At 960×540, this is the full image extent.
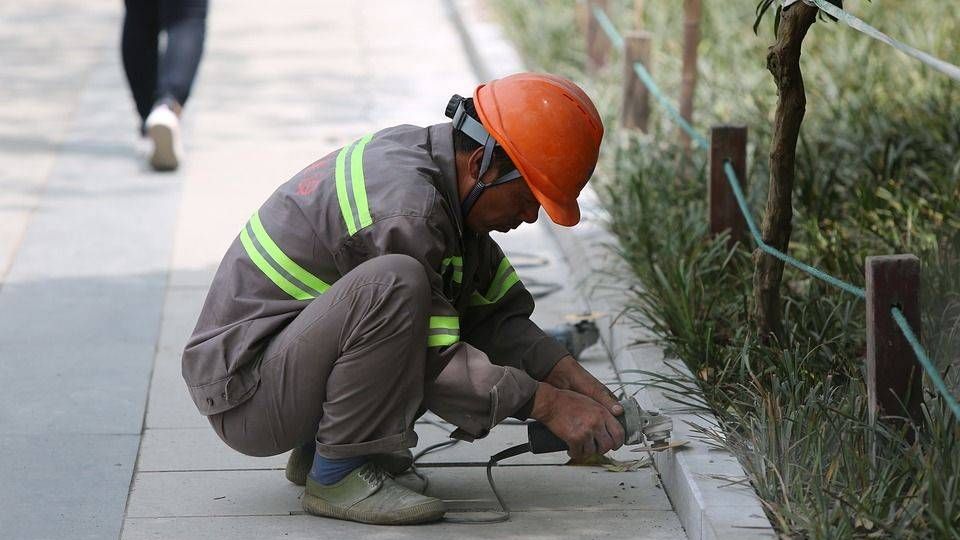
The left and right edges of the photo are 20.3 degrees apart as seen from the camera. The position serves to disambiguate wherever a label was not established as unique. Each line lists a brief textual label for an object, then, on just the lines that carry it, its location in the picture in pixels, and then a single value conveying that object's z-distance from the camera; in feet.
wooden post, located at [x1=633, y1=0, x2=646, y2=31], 47.37
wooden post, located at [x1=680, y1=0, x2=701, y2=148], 39.19
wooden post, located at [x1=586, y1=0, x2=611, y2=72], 51.95
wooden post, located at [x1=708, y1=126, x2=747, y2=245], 30.37
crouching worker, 21.15
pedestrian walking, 43.21
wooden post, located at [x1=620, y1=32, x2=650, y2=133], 42.86
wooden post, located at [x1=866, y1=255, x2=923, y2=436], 20.19
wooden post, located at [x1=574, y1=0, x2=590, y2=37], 53.60
